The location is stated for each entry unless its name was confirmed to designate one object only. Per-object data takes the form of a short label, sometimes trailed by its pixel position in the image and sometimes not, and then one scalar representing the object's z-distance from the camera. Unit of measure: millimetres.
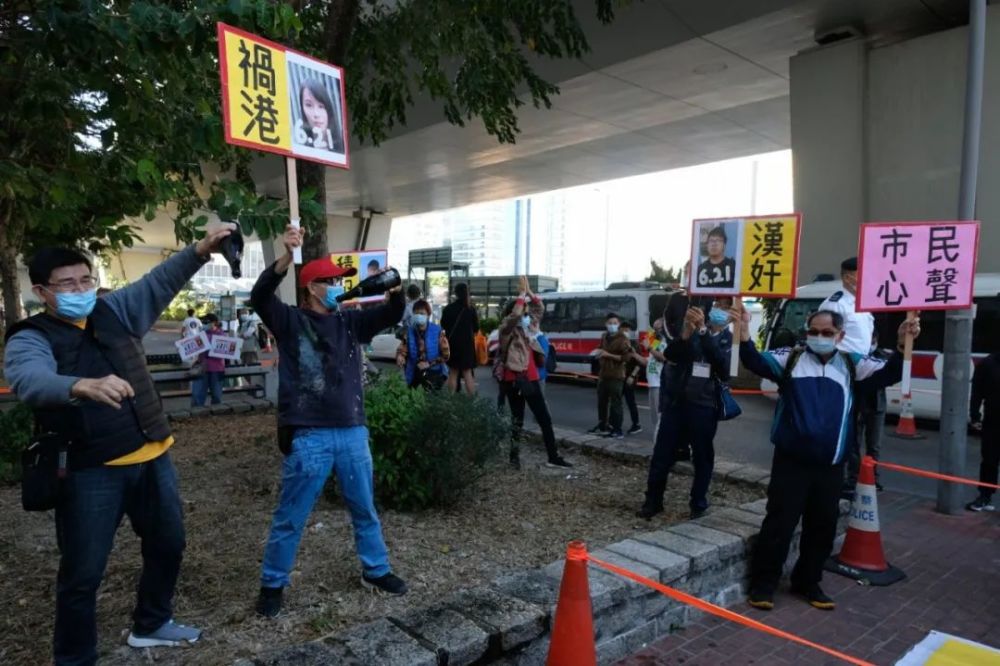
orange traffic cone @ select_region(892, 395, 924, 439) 9492
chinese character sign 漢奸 4410
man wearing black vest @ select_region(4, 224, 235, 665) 2539
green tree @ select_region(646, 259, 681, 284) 26497
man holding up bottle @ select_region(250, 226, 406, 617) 3219
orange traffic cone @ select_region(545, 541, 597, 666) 2809
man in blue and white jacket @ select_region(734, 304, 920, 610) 3795
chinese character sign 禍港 3400
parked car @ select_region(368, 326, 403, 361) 21797
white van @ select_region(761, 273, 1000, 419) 9508
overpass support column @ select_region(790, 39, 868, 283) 11188
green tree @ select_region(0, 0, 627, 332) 3576
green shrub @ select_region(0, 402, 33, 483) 5543
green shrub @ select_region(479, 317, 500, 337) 24048
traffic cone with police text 4422
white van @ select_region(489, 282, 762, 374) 15289
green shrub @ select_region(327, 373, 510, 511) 4676
